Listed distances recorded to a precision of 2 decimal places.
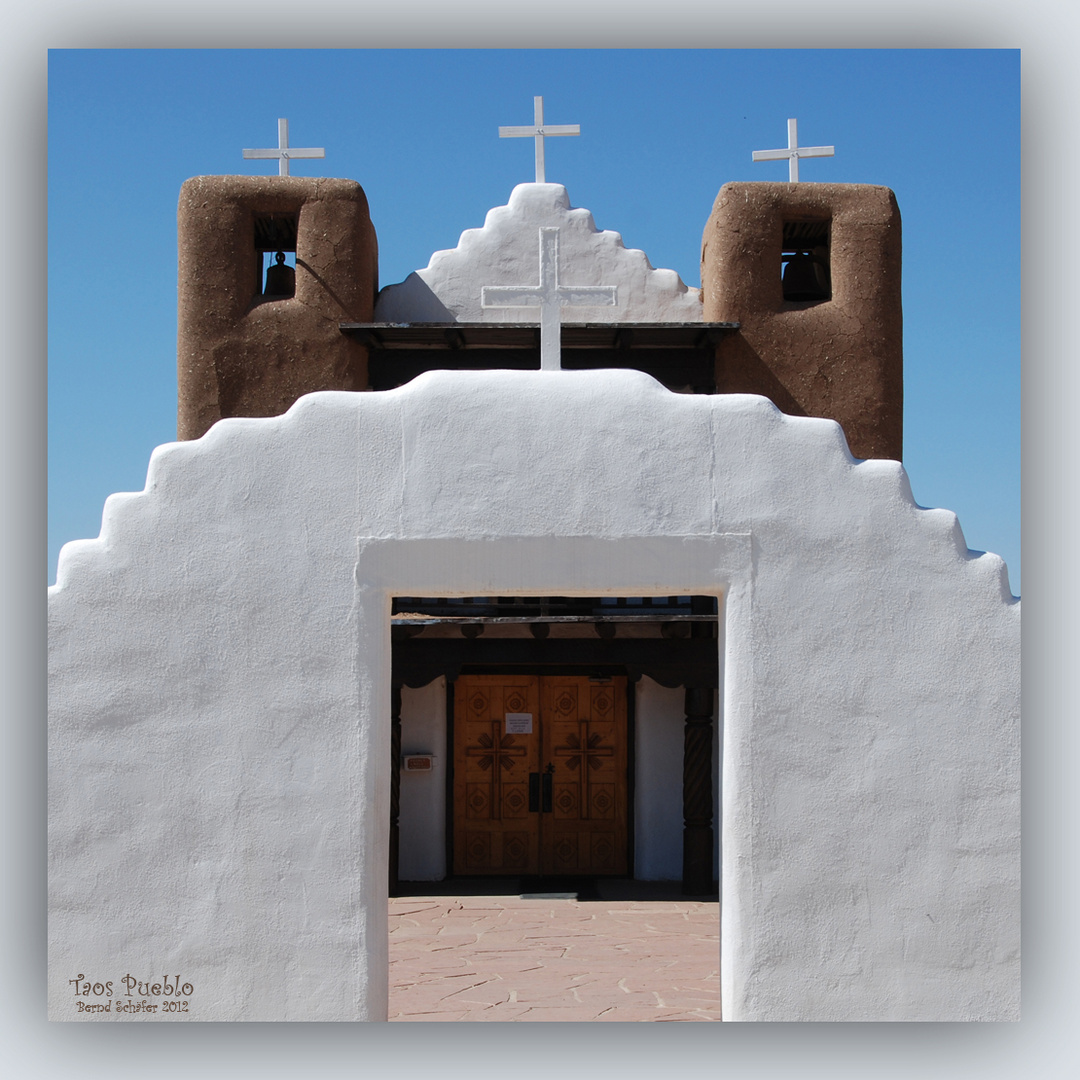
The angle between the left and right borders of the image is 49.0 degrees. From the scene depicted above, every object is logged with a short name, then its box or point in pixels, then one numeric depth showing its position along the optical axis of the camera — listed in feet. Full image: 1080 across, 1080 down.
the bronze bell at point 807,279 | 36.32
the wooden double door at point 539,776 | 43.60
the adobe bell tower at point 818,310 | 34.55
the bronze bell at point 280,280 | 36.32
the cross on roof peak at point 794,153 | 35.27
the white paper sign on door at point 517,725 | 43.96
